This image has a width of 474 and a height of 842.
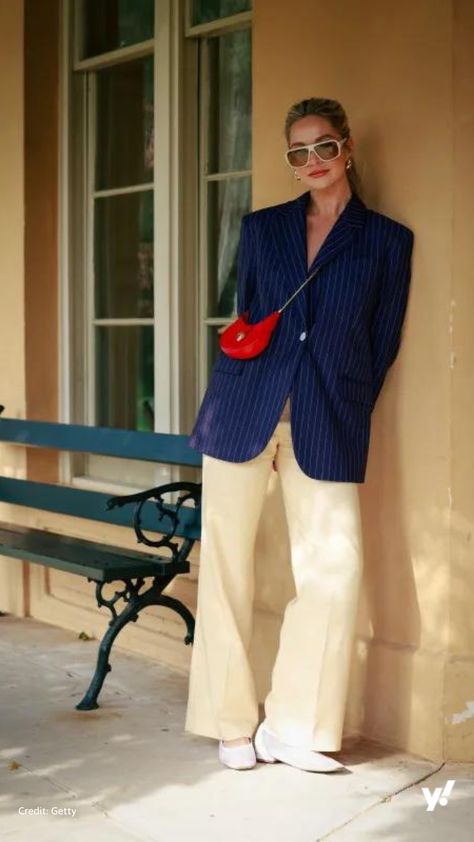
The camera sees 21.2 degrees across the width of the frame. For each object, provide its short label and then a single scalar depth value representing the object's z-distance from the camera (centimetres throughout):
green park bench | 461
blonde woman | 390
